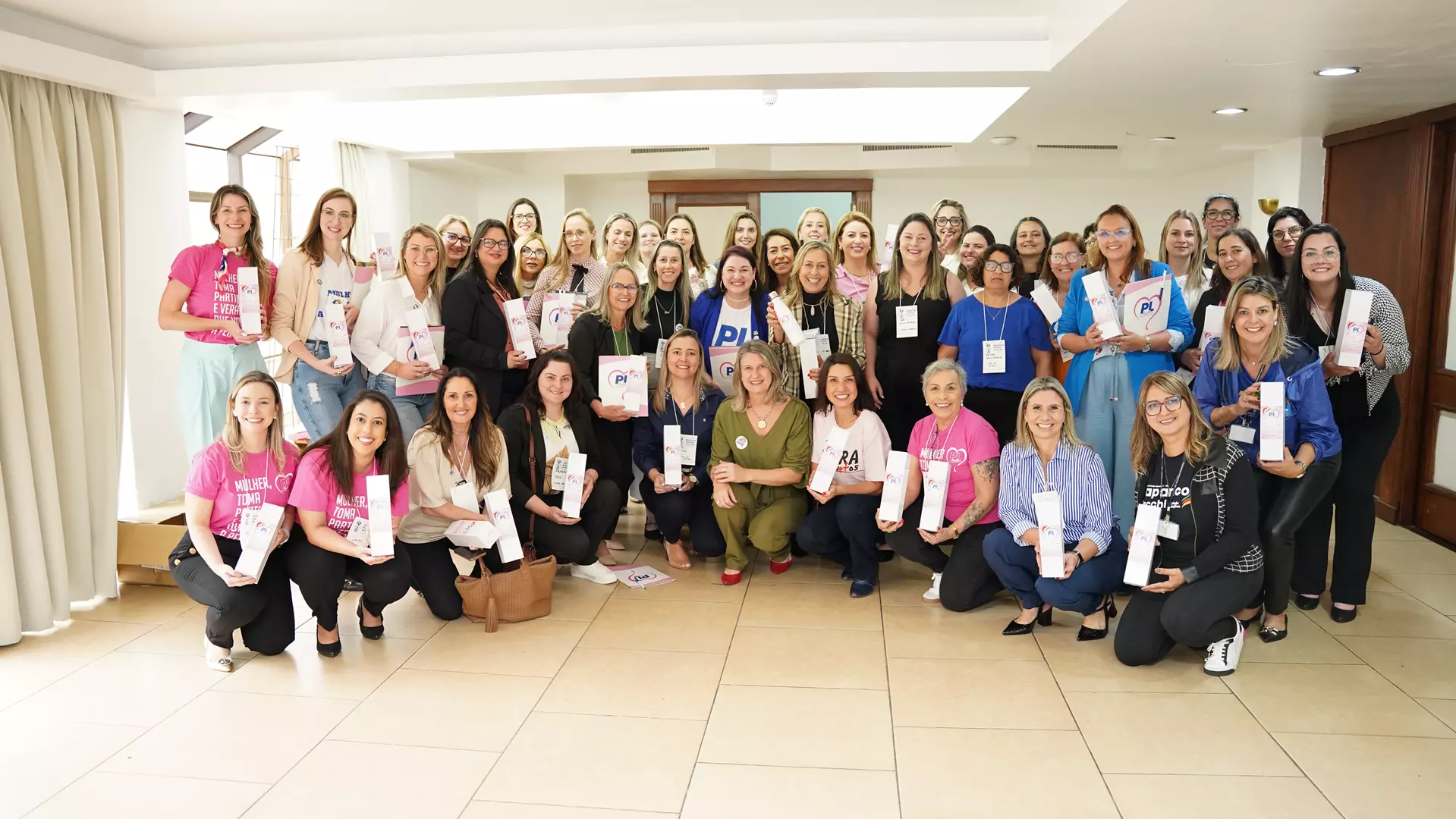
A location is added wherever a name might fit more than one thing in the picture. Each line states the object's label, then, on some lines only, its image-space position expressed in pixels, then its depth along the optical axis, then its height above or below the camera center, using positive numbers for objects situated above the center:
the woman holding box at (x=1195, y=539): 3.58 -0.85
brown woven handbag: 4.09 -1.18
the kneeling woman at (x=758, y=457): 4.67 -0.70
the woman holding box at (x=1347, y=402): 3.99 -0.40
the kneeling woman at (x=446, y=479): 4.09 -0.70
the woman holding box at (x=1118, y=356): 4.34 -0.22
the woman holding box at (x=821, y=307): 4.80 +0.01
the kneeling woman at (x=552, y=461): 4.52 -0.69
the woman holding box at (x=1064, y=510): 3.87 -0.80
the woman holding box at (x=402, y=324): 4.53 -0.05
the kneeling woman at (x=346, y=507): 3.75 -0.75
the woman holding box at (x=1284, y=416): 3.79 -0.43
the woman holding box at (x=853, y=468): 4.50 -0.73
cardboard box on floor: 4.54 -1.08
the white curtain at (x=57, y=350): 3.94 -0.15
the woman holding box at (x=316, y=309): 4.39 +0.01
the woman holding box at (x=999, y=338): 4.65 -0.14
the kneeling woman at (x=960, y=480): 4.21 -0.74
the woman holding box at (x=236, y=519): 3.65 -0.77
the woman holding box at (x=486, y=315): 4.71 -0.02
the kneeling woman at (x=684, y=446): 4.85 -0.68
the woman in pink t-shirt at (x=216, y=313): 4.24 +0.00
